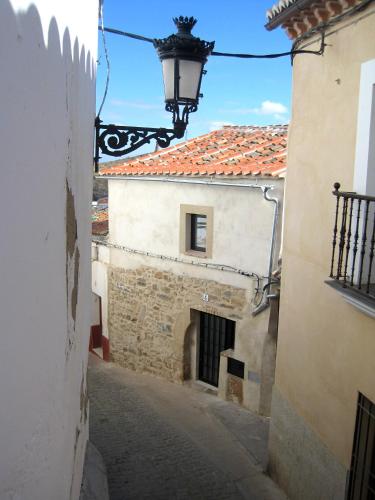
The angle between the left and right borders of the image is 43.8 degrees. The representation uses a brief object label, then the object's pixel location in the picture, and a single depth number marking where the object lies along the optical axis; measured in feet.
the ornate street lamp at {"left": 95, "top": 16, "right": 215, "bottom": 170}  12.51
